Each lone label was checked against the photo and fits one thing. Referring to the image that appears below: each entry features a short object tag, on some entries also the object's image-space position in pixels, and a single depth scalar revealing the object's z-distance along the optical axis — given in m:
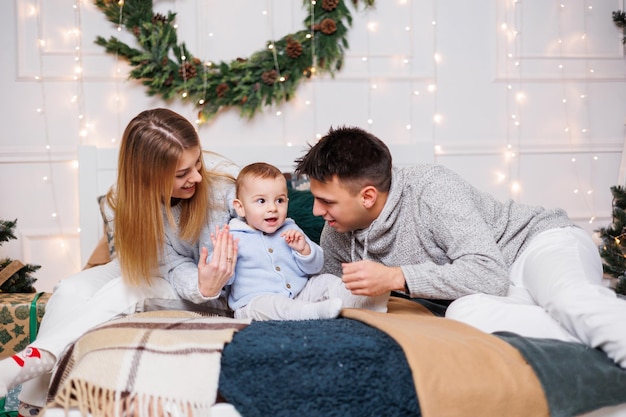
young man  1.56
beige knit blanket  1.27
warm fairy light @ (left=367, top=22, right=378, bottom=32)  3.10
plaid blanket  1.26
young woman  1.79
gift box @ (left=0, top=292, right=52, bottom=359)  2.26
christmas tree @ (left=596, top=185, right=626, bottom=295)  2.86
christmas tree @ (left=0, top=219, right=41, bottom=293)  2.60
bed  1.27
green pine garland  2.93
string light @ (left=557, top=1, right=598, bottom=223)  3.29
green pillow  2.36
